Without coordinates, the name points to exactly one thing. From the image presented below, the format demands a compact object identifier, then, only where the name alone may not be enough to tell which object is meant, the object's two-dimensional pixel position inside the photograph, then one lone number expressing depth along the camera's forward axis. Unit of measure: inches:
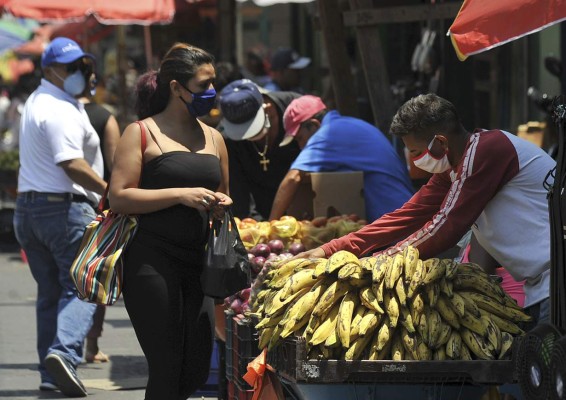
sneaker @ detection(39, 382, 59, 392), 562.8
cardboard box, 557.2
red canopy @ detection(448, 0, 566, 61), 347.5
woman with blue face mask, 399.3
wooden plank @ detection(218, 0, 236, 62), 1121.8
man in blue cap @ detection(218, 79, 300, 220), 597.9
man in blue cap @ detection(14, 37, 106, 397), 554.7
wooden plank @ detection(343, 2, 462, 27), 634.9
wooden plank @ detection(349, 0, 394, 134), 644.5
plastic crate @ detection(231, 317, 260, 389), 402.5
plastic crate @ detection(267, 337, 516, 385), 339.9
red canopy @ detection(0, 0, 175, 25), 953.5
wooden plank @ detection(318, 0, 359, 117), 702.2
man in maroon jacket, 366.5
